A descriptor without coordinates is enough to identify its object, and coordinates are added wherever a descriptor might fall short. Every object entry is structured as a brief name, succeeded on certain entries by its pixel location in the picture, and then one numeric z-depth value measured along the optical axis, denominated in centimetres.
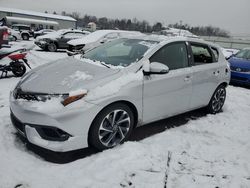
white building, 4243
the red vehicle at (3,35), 611
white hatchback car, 250
